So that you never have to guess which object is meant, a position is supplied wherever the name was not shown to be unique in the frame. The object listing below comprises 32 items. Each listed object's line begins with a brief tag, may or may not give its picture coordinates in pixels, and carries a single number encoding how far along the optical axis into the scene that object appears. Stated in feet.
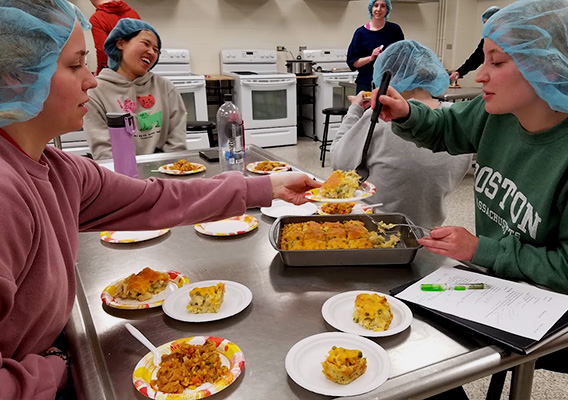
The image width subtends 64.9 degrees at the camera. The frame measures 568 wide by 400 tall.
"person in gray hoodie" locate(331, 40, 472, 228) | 6.04
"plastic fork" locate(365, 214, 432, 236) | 4.23
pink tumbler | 6.18
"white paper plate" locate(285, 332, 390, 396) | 2.45
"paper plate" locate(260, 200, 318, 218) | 5.23
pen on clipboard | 3.35
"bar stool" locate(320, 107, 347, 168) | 15.68
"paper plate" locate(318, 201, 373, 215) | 4.89
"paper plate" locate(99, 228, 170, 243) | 4.49
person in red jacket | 11.30
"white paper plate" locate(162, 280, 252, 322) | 3.14
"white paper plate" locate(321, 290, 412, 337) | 2.95
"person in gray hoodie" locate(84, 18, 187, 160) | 8.10
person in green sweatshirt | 3.63
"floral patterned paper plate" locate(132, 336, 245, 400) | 2.41
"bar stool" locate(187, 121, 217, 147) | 10.21
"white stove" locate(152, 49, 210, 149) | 16.43
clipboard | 2.69
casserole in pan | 3.74
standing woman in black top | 15.10
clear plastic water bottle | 6.61
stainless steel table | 2.54
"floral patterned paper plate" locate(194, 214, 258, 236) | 4.62
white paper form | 2.89
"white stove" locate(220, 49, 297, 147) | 17.65
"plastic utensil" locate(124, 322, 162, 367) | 2.68
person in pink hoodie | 2.49
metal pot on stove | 18.89
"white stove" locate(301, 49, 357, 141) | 18.92
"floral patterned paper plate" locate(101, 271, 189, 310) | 3.26
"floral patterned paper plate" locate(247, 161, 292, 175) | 6.58
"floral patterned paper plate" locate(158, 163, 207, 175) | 6.57
